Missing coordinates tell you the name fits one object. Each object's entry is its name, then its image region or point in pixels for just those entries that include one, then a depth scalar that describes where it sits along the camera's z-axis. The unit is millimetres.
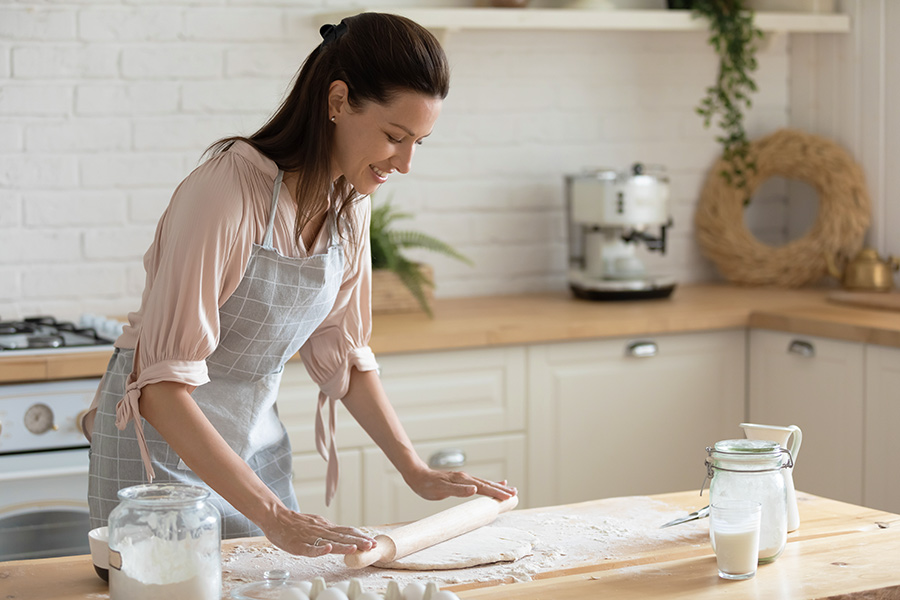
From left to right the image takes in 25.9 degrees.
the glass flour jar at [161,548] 2380
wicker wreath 4459
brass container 4329
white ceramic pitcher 2644
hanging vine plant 4437
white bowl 2501
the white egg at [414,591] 2387
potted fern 4034
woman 2644
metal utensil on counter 2727
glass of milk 2506
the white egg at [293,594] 2367
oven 3438
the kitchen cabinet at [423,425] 3719
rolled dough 2589
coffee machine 4265
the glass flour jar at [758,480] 2518
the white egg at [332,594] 2357
